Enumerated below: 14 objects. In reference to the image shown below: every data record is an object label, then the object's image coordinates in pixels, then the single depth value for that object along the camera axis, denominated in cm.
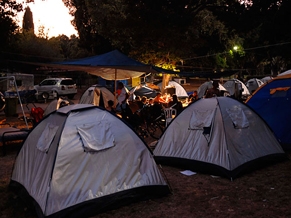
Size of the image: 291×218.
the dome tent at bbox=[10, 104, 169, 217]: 489
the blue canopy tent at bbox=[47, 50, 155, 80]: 989
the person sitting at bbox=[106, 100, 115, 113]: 1091
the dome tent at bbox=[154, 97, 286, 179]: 677
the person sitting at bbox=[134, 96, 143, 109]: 1155
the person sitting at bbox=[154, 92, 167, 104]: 1381
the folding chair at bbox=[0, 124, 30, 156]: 908
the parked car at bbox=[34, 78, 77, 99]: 2695
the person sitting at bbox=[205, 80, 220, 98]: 1113
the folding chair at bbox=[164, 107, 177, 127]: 1136
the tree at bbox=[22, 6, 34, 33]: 6956
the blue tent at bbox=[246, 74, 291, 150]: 889
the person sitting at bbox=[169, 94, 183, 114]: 1210
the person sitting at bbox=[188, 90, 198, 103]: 1647
